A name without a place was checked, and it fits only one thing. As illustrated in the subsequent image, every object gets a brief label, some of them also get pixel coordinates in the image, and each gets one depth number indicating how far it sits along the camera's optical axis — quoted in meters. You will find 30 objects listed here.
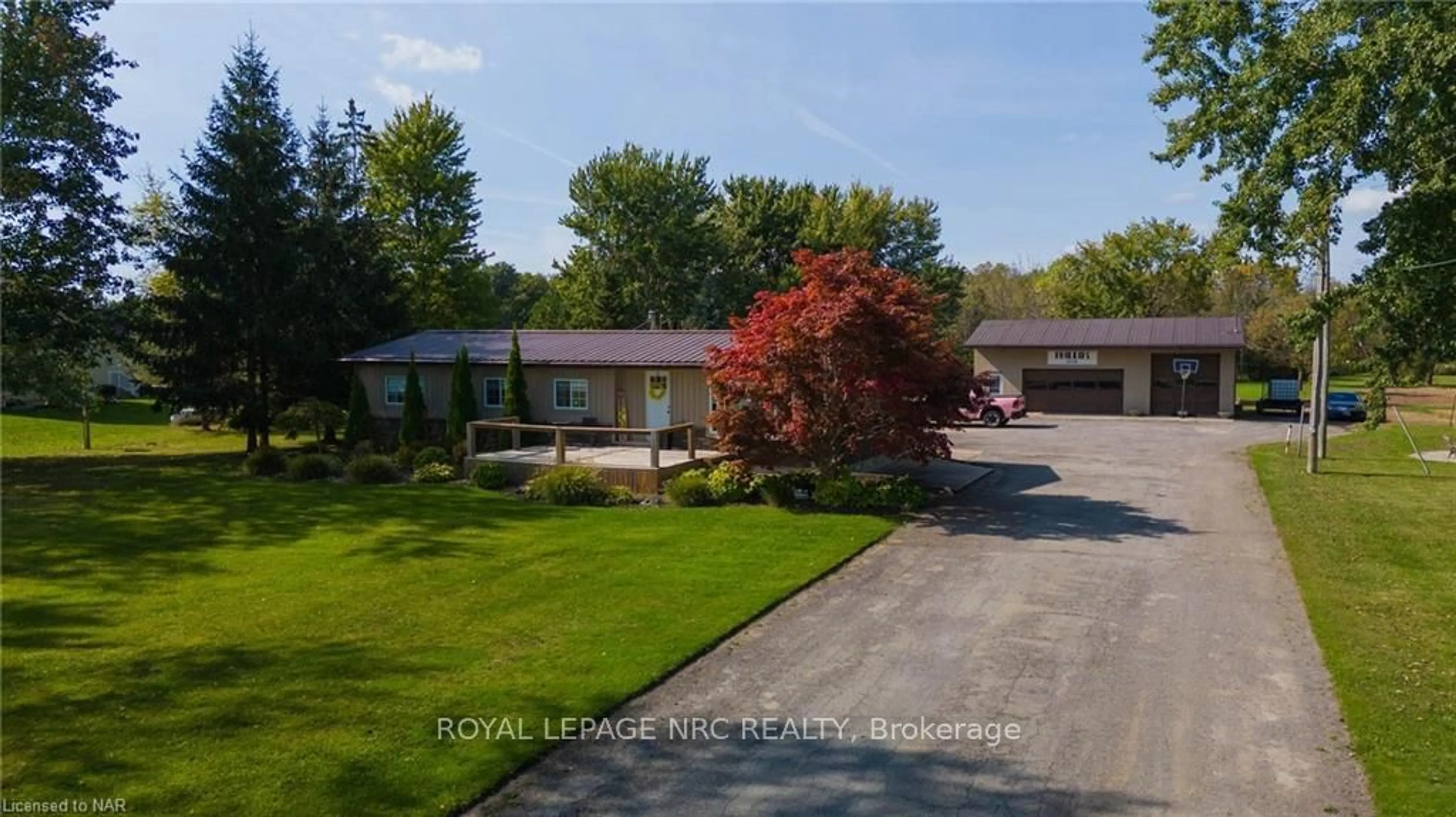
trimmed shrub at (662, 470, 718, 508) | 15.95
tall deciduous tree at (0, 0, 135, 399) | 21.00
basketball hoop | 36.19
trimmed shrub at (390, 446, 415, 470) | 21.02
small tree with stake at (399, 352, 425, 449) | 23.59
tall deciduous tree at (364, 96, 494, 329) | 41.88
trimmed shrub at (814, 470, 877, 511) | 15.22
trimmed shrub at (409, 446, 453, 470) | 20.12
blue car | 34.16
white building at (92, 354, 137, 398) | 54.00
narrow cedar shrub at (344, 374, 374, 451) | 24.81
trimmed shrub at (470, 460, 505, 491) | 18.33
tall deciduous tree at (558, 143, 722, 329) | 46.56
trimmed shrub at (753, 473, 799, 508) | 15.64
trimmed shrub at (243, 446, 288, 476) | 20.69
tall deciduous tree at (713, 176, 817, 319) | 45.69
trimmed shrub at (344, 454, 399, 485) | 19.27
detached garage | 36.03
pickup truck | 31.69
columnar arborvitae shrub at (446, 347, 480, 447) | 23.19
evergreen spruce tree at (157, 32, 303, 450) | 24.41
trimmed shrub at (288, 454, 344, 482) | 19.86
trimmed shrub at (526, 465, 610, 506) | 16.48
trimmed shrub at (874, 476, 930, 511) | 15.25
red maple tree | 14.80
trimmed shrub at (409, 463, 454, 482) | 19.31
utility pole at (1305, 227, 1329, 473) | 19.27
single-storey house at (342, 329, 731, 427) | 21.84
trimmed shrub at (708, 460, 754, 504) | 16.12
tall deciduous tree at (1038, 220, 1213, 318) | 53.12
